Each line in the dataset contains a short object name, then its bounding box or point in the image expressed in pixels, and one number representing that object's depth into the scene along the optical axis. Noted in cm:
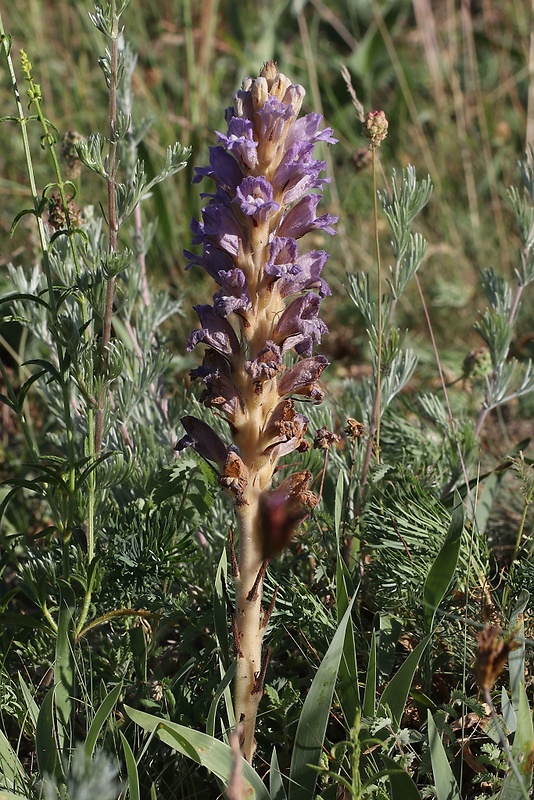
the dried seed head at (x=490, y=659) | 85
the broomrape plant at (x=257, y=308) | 93
